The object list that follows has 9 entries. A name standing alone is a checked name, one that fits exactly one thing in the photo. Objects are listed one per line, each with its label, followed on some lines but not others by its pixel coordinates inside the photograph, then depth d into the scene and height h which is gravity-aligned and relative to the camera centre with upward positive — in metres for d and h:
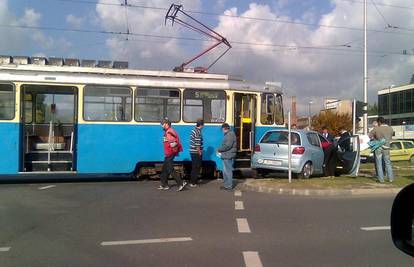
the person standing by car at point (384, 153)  14.91 -0.39
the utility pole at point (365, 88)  34.94 +3.54
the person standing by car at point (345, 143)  16.69 -0.12
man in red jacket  13.38 -0.41
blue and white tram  14.64 +0.74
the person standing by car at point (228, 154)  13.61 -0.41
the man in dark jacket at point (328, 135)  20.94 +0.18
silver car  15.75 -0.47
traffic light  17.08 +1.06
